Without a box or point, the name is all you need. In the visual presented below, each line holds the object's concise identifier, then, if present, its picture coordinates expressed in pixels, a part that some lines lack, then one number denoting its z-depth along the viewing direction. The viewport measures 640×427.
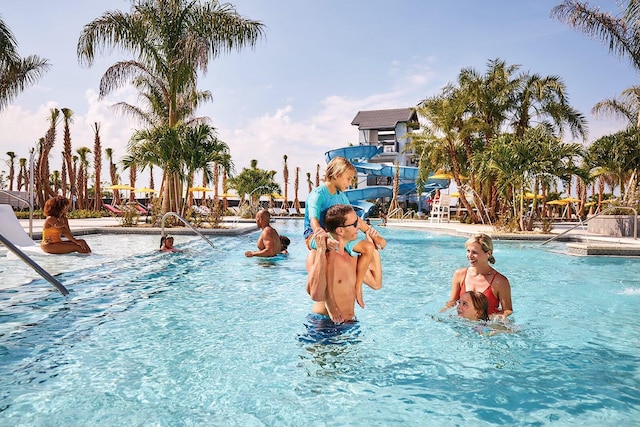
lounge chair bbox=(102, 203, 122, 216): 28.25
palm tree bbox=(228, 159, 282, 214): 42.53
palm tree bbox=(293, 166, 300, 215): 50.28
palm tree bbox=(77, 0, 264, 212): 16.52
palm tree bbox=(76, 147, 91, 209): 33.61
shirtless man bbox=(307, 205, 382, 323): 3.27
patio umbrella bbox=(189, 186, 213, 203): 32.06
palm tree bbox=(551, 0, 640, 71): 18.12
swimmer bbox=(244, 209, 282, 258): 9.13
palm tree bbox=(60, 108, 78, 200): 28.86
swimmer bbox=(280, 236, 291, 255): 9.94
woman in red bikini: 3.90
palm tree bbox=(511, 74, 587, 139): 23.31
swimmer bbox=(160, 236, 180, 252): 10.08
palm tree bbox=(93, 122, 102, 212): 32.72
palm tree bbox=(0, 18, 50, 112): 18.62
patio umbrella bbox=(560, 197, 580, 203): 33.83
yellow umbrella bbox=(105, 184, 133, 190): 32.04
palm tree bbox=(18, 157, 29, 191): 53.47
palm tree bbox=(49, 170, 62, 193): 52.03
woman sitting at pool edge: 8.38
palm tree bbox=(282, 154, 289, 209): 49.59
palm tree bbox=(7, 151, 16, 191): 60.17
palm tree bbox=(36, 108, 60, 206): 27.59
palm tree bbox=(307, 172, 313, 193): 60.07
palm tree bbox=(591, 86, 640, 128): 23.91
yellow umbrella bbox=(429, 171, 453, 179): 27.18
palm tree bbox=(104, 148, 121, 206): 45.16
